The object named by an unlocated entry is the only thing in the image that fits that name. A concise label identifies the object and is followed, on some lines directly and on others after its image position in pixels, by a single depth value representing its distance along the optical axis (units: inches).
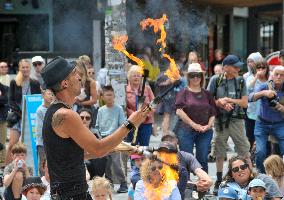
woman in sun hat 577.0
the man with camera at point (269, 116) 579.7
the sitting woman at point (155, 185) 432.8
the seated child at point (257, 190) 450.3
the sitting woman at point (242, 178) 463.9
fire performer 296.1
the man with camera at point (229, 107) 591.7
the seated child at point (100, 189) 456.3
